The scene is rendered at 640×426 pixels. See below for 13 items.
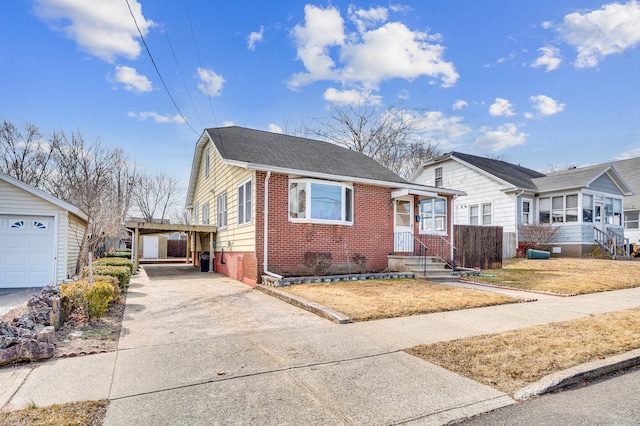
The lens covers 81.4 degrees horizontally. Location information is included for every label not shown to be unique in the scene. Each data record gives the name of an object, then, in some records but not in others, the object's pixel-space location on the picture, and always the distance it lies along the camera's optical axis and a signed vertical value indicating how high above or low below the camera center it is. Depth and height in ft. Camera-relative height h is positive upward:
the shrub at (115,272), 30.00 -3.94
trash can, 55.16 -5.62
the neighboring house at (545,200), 66.18 +4.51
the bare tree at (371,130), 95.66 +24.87
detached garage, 36.86 -1.15
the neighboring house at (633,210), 81.92 +3.08
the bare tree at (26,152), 88.22 +17.53
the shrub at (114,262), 38.40 -4.04
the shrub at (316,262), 37.73 -3.88
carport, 46.78 -0.52
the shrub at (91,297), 20.15 -3.97
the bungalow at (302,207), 36.99 +1.94
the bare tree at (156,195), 128.98 +10.39
